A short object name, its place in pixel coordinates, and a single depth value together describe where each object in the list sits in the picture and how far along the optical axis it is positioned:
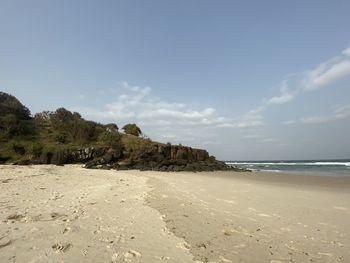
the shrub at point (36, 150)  23.67
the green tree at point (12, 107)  29.92
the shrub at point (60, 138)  28.16
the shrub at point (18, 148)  23.84
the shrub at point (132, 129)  36.72
